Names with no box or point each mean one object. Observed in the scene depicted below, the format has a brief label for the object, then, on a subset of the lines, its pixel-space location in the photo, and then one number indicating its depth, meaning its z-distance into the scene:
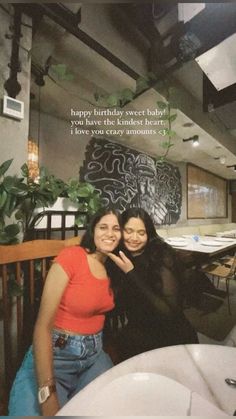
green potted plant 1.23
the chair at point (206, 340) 2.29
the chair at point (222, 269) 3.27
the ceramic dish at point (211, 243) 3.11
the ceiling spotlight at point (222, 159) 2.23
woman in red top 0.97
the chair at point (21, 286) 1.18
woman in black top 1.32
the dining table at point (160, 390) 0.66
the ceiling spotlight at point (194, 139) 2.58
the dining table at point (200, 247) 2.82
